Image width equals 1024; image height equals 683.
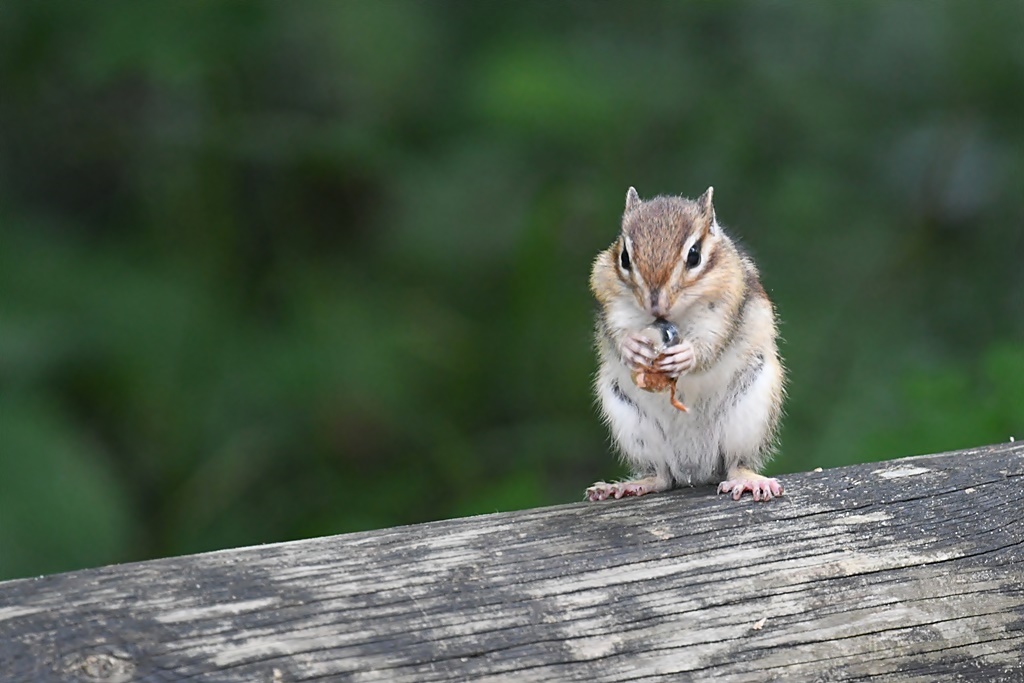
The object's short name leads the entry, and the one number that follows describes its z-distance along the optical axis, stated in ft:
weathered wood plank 8.83
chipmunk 9.32
